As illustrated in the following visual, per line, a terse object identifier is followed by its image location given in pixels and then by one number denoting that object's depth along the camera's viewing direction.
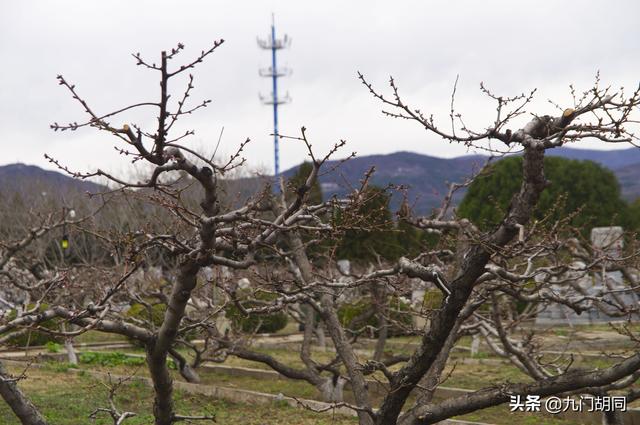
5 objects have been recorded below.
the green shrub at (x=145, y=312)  17.19
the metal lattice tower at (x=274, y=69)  59.22
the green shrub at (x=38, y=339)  18.53
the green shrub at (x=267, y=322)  18.91
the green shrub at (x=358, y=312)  17.53
